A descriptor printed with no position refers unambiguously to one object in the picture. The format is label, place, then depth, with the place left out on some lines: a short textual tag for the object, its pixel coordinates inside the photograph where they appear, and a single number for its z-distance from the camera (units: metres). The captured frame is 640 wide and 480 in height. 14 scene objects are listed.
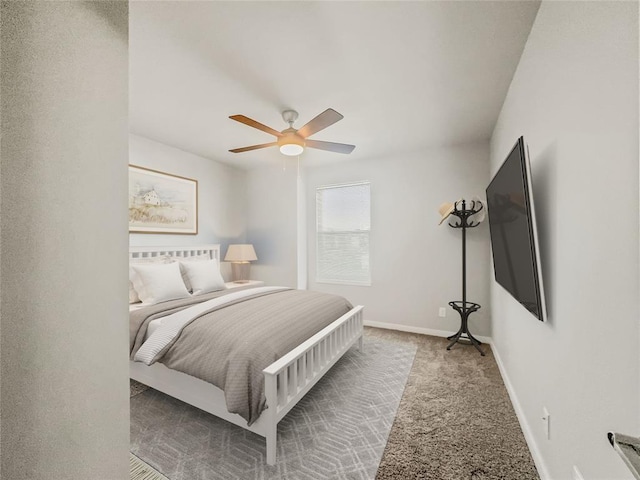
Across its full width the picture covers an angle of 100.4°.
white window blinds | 4.06
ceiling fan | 2.01
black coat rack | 3.08
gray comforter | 1.55
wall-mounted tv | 1.29
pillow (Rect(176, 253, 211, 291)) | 3.14
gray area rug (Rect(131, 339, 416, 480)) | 1.48
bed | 1.54
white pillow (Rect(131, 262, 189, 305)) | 2.62
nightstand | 3.55
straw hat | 3.11
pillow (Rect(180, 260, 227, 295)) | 3.09
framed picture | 3.14
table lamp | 4.12
